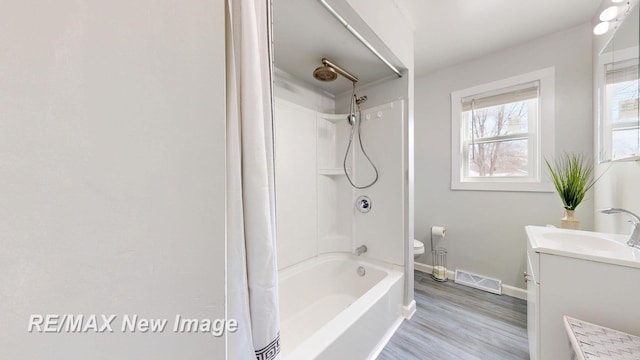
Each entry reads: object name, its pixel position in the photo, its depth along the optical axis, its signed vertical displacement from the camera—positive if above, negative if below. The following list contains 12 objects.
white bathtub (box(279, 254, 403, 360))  1.12 -0.93
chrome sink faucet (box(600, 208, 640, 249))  0.97 -0.28
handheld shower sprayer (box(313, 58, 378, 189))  1.65 +0.73
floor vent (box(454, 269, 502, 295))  2.06 -1.08
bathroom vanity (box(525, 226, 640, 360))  0.86 -0.49
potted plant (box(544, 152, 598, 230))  1.47 -0.05
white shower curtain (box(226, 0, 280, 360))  0.56 -0.06
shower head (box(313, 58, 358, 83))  1.63 +0.84
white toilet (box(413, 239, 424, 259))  2.22 -0.76
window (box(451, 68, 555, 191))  1.91 +0.42
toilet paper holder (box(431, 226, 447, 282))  2.34 -0.95
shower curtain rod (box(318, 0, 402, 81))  1.12 +0.88
